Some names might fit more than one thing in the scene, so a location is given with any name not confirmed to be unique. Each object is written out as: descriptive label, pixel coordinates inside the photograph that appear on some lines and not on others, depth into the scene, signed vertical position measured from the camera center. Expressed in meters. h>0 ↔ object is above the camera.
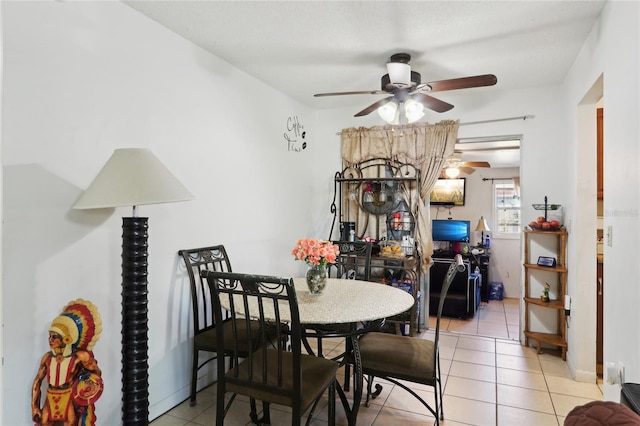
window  6.63 +0.15
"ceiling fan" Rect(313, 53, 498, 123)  2.55 +0.88
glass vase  2.36 -0.37
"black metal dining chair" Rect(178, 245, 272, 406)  2.50 -0.62
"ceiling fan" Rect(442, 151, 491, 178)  5.18 +0.77
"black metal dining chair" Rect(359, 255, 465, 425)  2.11 -0.78
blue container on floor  6.10 -1.14
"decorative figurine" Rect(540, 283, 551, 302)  3.49 -0.68
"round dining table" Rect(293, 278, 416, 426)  1.94 -0.49
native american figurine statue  1.68 -0.68
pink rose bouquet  2.31 -0.22
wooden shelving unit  3.34 -0.66
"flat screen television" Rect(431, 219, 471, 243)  6.02 -0.21
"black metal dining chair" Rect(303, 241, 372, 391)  2.08 -0.50
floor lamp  1.81 -0.09
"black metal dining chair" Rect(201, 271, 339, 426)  1.75 -0.76
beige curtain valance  3.96 +0.70
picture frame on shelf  3.41 -0.38
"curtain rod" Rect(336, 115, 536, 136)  3.69 +0.94
